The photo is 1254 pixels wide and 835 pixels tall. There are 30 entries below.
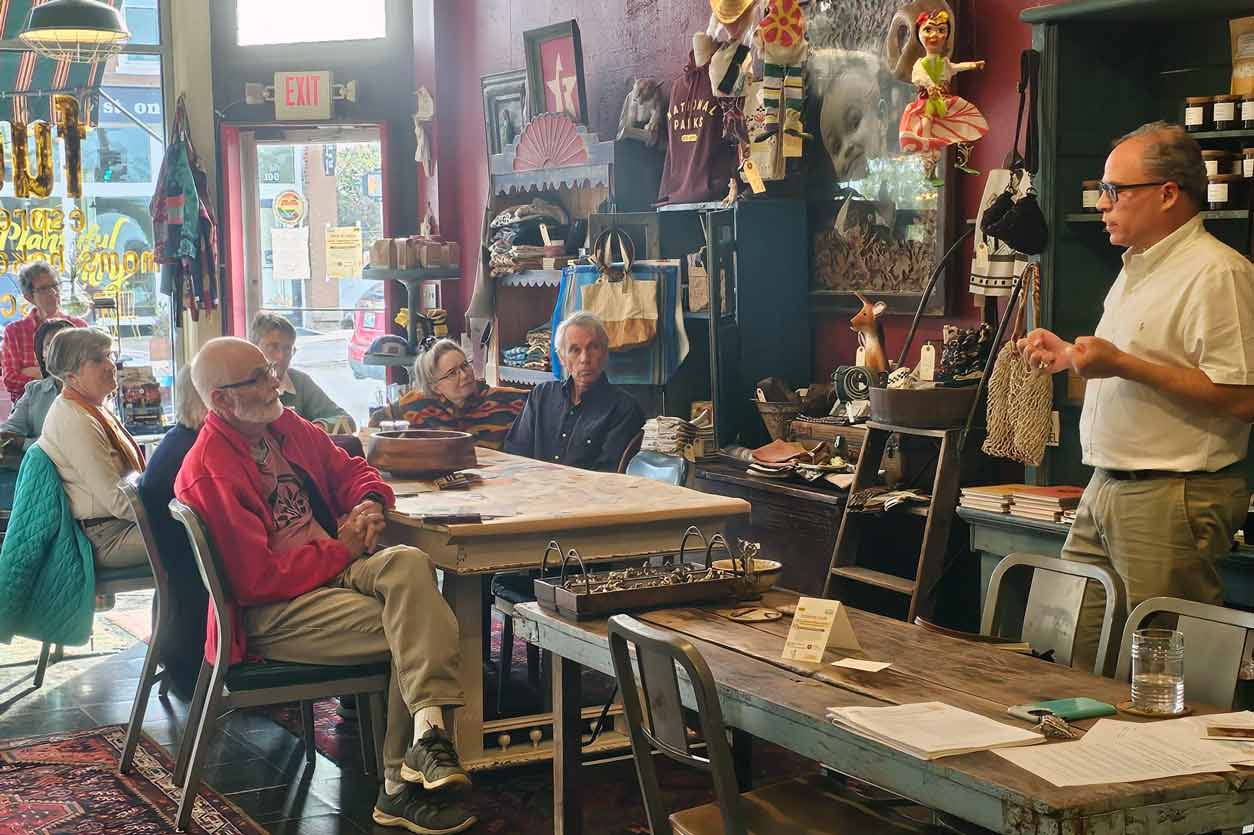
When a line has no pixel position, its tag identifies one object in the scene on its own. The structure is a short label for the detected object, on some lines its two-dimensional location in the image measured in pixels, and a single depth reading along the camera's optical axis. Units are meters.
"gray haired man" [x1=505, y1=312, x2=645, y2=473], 5.93
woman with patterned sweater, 6.34
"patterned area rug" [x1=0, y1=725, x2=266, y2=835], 4.22
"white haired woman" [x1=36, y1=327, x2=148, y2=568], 5.27
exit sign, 10.02
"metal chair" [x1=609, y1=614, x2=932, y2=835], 2.55
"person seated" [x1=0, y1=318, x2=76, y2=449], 7.19
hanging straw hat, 6.15
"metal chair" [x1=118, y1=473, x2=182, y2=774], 4.41
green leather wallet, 2.51
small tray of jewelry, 3.24
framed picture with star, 7.89
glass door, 10.22
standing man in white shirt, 3.40
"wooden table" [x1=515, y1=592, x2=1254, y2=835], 2.15
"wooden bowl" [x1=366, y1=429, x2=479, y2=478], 5.21
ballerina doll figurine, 5.15
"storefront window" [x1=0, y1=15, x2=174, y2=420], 9.75
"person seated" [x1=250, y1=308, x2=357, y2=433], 6.54
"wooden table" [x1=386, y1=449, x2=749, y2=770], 4.29
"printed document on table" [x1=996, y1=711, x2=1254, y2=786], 2.23
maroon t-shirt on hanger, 6.42
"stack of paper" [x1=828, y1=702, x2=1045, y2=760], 2.34
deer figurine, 5.65
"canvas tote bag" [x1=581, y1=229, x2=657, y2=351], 6.55
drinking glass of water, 2.56
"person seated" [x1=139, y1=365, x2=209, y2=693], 4.51
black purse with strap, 4.53
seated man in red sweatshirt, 4.07
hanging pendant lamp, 7.38
